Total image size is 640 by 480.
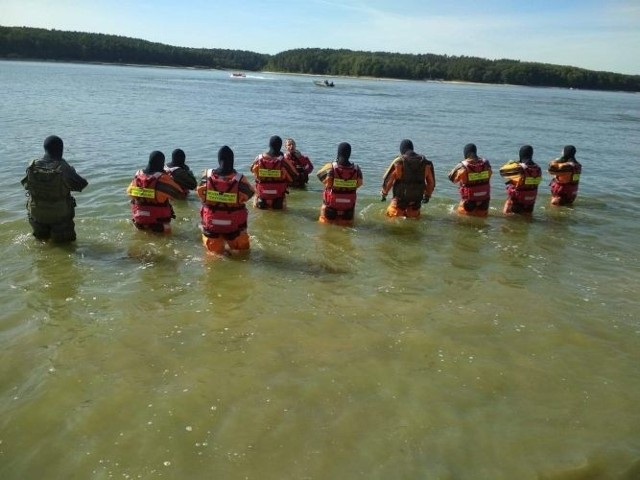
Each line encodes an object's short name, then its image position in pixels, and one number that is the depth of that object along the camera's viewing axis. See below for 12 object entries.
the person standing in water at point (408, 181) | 10.86
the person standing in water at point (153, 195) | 9.05
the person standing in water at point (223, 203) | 8.50
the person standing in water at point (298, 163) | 13.36
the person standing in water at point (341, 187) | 10.54
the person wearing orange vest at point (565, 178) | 12.89
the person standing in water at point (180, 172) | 10.39
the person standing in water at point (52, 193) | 8.57
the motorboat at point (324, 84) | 74.91
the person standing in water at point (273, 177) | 11.31
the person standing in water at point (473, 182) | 11.39
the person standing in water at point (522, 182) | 11.81
